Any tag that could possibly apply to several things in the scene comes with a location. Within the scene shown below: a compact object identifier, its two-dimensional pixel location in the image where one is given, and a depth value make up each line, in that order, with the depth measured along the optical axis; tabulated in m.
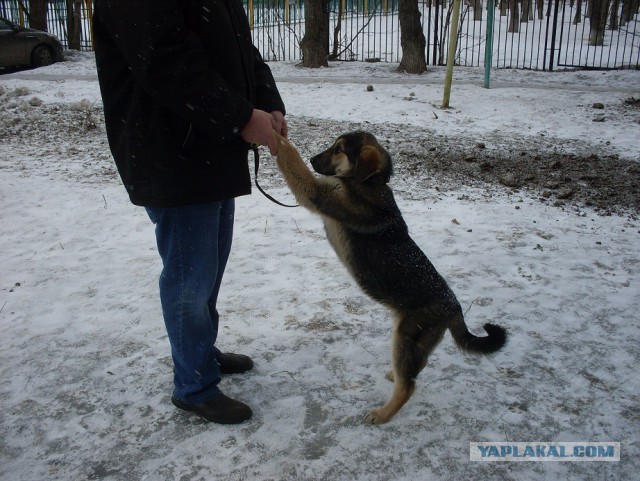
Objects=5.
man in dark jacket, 2.06
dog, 2.81
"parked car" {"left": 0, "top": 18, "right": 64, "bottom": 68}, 15.22
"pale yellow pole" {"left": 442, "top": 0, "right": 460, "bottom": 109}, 9.55
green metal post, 11.43
